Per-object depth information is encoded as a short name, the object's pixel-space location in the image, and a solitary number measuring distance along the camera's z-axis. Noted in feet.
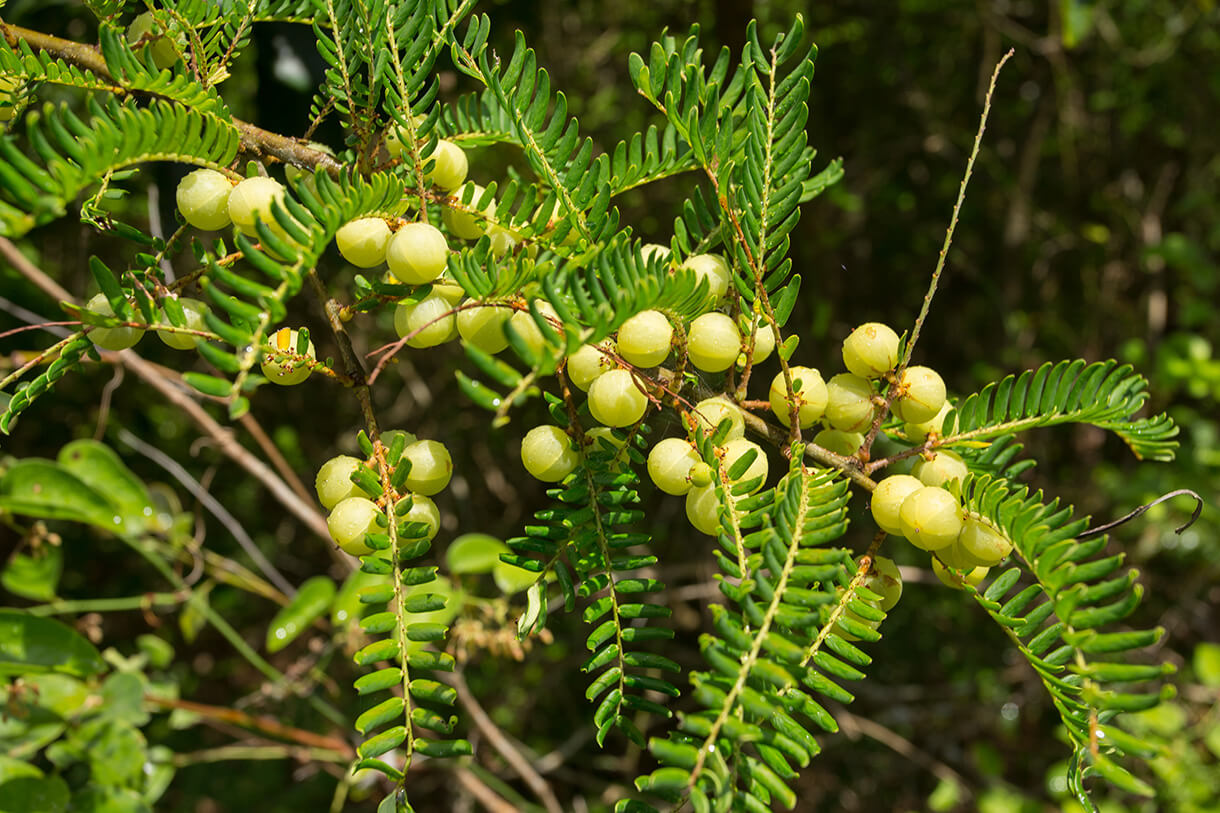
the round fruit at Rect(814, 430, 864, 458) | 2.03
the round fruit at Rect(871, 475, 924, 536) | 1.76
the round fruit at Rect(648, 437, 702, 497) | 1.79
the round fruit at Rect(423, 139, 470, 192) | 1.98
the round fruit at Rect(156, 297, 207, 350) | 1.70
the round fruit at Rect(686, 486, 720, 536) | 1.81
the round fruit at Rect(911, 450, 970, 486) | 1.89
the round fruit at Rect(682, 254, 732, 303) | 1.91
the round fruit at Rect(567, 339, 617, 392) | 1.78
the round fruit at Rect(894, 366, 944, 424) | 1.92
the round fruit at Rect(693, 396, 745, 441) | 1.82
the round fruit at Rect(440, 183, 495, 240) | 2.00
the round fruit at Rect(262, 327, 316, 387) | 1.67
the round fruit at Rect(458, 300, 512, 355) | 1.80
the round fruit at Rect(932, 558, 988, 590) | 1.83
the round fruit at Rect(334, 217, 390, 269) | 1.69
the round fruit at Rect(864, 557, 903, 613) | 1.83
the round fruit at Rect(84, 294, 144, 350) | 1.75
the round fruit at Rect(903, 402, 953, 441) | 2.01
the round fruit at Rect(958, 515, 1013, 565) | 1.68
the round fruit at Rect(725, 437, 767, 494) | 1.74
